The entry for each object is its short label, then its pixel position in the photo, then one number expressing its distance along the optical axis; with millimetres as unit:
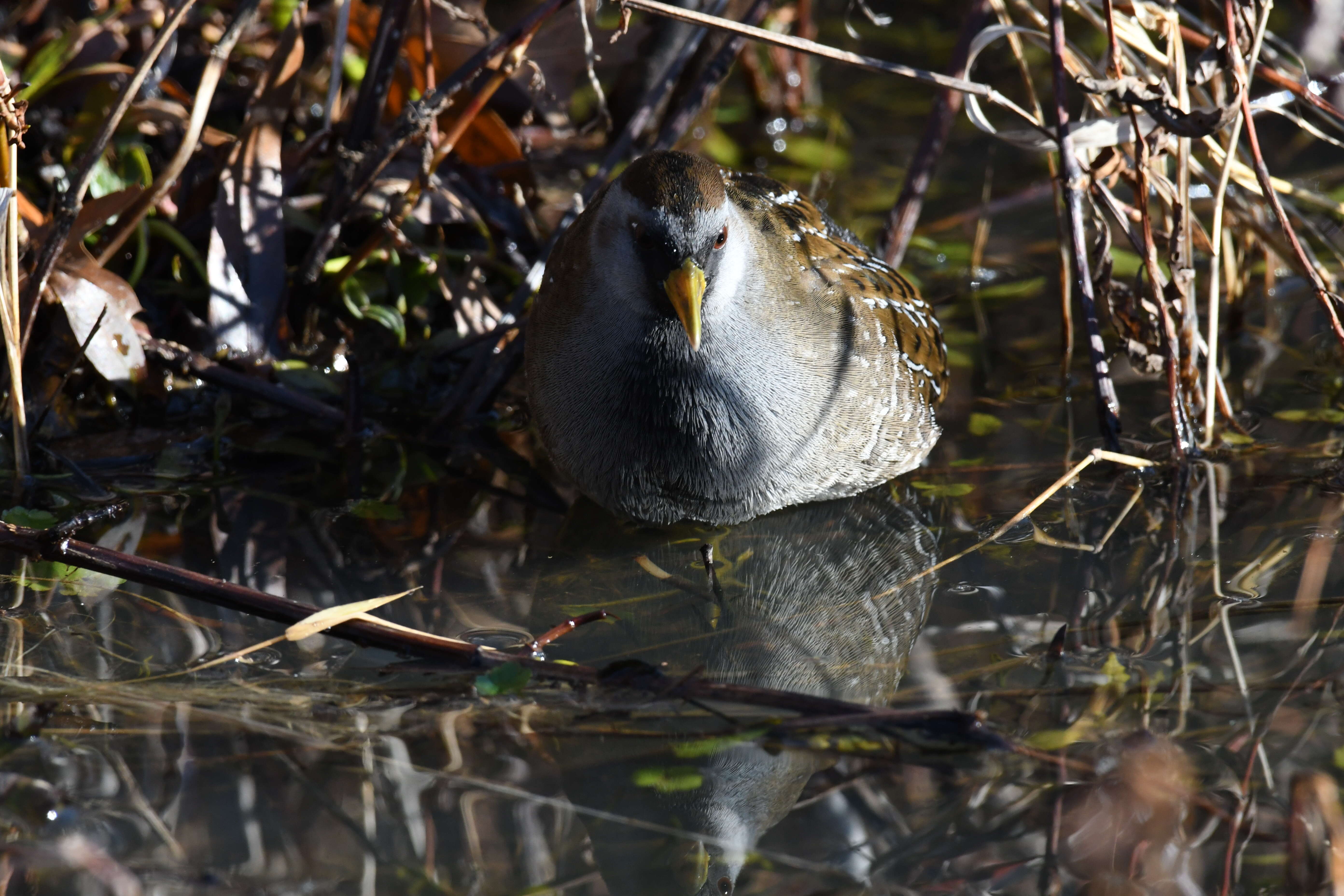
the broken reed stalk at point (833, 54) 6000
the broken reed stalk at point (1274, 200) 5687
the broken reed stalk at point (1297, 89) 6082
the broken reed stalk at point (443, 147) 6984
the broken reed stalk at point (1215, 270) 6121
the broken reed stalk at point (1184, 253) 6039
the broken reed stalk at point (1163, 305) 6059
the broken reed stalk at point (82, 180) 6020
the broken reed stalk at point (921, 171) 7590
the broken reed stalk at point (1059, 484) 5805
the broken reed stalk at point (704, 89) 7641
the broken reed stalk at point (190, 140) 6539
